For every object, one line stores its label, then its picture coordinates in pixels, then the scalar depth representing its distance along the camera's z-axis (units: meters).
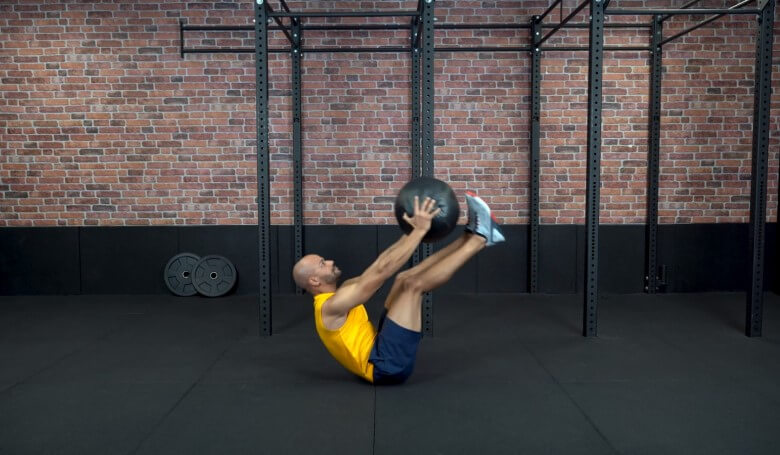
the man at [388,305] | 2.99
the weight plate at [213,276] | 5.83
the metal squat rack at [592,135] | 4.11
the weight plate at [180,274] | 5.89
